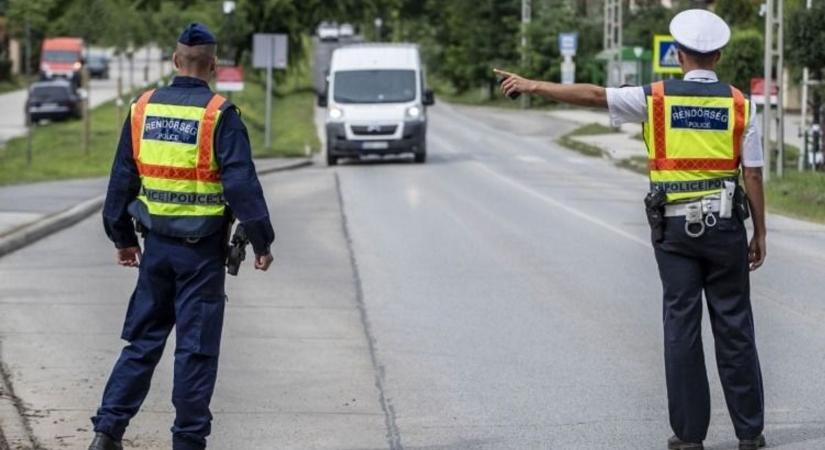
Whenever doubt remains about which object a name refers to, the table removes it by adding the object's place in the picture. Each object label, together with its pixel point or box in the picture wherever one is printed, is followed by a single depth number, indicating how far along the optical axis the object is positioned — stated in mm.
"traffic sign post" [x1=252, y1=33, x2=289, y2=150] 41281
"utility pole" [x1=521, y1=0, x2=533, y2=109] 76688
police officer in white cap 7332
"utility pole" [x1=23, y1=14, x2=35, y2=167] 34056
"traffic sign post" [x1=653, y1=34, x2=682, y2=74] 36188
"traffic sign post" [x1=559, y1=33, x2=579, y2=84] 51781
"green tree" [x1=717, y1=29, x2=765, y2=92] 36750
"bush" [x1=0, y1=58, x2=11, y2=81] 81625
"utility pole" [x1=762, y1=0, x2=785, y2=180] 27422
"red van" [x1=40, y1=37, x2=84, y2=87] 79312
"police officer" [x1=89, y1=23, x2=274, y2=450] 6965
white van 36688
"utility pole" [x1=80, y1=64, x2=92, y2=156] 36062
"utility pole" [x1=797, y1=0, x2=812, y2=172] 31281
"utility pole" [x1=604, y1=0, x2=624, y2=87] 47844
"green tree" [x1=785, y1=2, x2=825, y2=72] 30094
